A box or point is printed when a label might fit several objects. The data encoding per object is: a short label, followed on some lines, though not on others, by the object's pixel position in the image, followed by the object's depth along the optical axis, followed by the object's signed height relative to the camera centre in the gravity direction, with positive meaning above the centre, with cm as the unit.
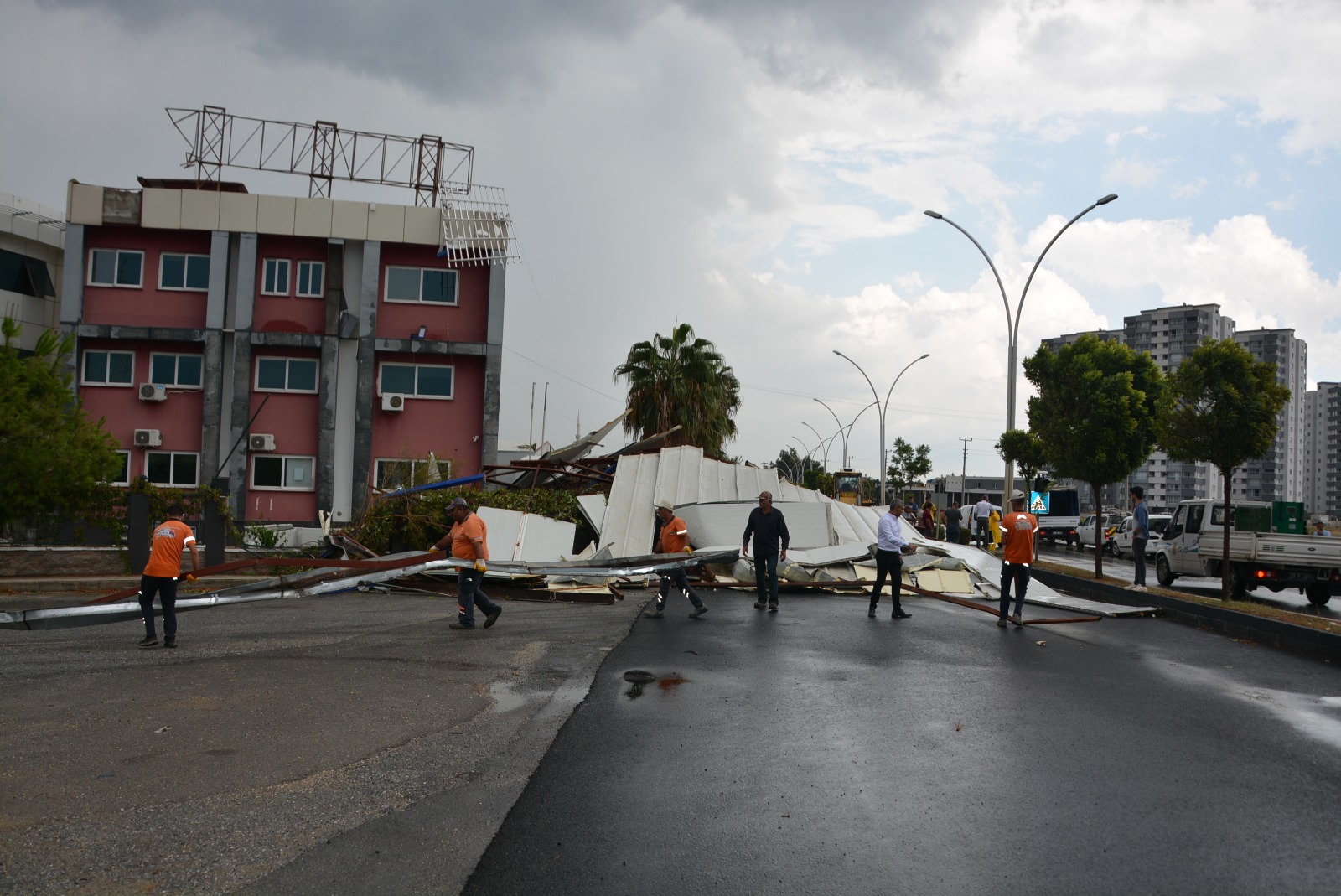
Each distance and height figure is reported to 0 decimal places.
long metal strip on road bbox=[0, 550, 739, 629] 1165 -142
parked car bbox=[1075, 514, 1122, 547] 4406 -89
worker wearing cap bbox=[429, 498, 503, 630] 1227 -107
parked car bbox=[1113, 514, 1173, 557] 3509 -83
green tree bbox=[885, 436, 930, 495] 8300 +299
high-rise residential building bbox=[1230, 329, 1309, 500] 11706 +882
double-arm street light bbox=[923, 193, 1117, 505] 2541 +371
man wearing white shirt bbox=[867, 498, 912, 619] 1424 -73
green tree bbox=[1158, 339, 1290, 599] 1675 +179
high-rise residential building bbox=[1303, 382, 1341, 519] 13750 +878
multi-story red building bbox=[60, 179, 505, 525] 3041 +405
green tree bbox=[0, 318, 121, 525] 1883 +47
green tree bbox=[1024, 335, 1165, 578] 2414 +265
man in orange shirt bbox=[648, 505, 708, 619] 1567 -70
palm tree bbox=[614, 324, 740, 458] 3647 +367
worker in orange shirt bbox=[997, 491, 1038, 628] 1366 -61
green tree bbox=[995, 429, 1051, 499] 4122 +220
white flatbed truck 1775 -82
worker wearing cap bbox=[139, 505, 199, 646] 1071 -109
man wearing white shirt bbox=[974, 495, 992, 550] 3074 -55
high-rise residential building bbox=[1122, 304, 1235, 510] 12825 +2149
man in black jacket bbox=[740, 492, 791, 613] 1503 -63
